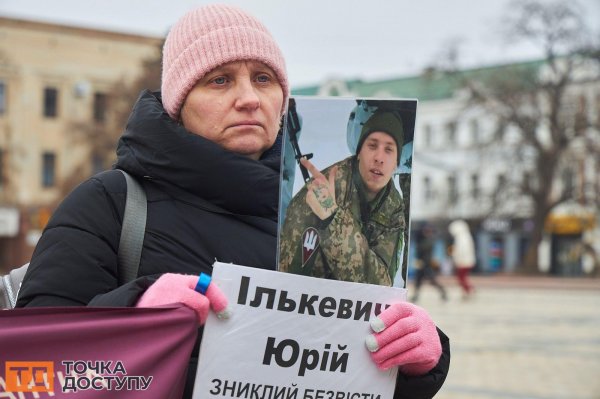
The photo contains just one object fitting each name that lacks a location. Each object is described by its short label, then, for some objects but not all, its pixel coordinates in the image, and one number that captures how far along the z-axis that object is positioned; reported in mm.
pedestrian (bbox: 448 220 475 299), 28562
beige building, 55344
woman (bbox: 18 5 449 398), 2357
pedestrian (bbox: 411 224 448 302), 26652
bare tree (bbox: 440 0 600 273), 50281
